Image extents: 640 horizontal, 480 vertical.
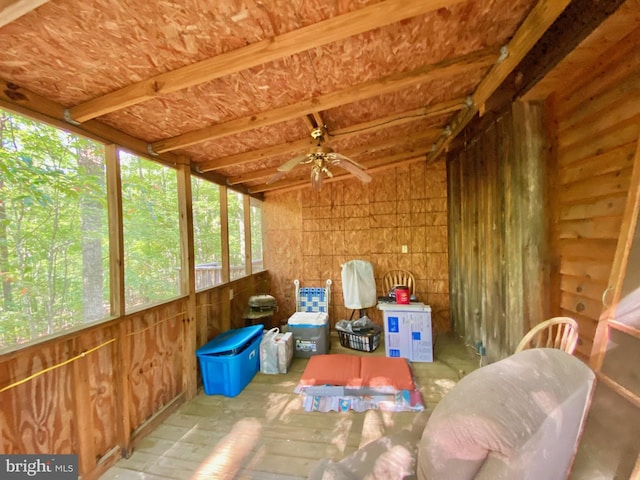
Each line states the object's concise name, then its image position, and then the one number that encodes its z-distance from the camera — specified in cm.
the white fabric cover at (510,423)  74
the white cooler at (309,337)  340
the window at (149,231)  211
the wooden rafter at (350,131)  243
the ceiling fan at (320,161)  221
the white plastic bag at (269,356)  306
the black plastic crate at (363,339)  350
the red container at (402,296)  346
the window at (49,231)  136
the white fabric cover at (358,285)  393
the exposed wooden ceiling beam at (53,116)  134
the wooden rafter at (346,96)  175
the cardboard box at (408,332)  323
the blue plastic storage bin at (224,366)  261
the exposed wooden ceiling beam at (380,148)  312
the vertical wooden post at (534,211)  197
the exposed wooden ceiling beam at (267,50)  119
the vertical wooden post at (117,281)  191
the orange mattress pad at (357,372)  263
